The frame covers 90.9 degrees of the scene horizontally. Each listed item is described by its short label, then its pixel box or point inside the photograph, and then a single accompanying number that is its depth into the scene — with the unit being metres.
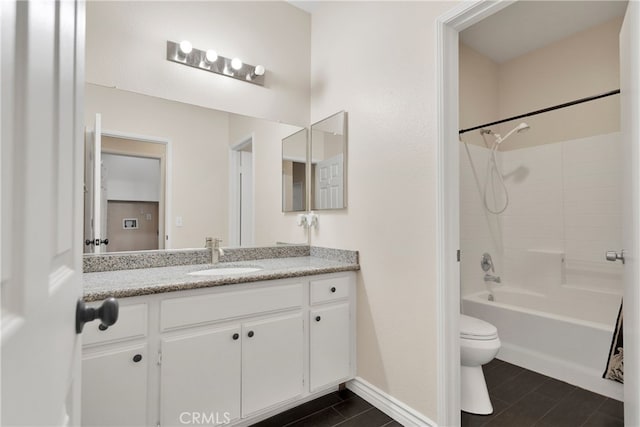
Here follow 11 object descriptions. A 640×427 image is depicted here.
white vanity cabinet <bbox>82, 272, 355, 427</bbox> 1.31
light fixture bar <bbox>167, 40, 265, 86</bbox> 1.98
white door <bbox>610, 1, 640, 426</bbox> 1.09
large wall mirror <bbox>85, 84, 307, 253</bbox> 1.76
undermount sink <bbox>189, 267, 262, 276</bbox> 1.82
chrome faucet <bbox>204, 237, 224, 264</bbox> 2.05
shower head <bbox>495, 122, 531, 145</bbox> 2.76
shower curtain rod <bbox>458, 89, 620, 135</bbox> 2.02
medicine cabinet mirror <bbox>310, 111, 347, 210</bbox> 2.20
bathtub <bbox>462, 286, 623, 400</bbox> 2.05
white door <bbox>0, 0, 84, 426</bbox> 0.30
